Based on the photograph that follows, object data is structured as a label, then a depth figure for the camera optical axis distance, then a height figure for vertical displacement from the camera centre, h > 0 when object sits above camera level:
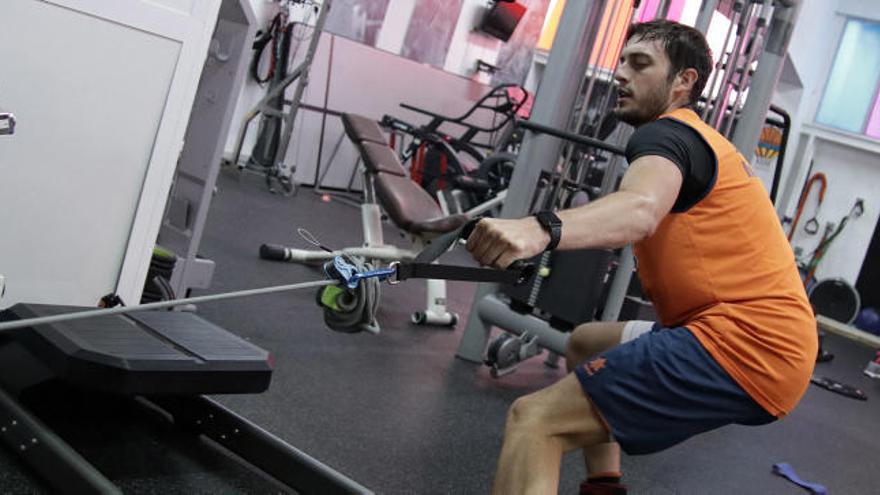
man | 1.79 -0.12
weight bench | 4.04 -0.19
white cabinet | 2.14 -0.15
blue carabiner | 1.47 -0.20
